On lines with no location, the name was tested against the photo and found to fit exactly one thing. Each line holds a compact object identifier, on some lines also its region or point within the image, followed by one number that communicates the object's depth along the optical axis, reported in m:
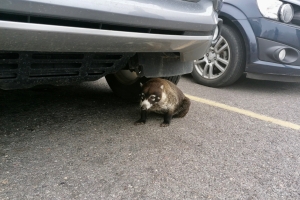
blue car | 3.32
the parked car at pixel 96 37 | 1.25
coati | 2.29
